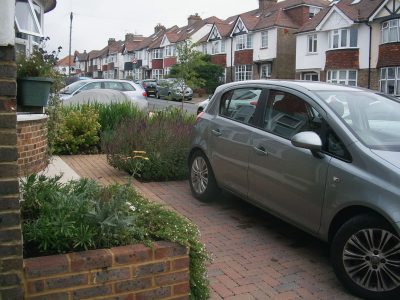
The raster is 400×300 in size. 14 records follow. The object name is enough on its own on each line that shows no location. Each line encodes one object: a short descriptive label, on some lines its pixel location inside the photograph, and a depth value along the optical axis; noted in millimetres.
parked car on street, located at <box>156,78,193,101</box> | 16714
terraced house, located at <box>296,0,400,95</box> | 31359
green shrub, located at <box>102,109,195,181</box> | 7297
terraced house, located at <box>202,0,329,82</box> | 43562
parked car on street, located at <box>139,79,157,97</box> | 42812
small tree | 16547
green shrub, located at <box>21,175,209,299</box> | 2754
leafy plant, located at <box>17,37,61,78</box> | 6234
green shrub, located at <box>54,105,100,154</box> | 9227
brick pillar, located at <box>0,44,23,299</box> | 2389
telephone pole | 54694
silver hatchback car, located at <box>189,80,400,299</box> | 3607
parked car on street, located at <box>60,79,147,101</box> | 15627
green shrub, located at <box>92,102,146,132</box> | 10219
